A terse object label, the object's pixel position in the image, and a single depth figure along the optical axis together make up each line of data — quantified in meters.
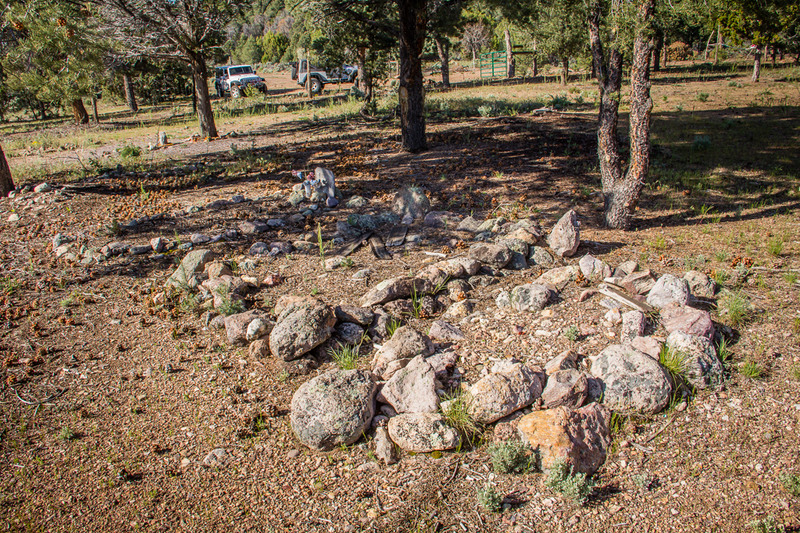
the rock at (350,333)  4.39
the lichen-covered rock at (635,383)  3.50
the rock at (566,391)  3.55
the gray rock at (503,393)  3.45
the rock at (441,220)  6.71
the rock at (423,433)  3.34
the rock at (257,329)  4.44
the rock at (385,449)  3.30
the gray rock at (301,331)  4.15
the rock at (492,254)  5.34
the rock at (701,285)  4.46
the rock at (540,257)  5.50
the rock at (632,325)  4.02
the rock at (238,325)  4.50
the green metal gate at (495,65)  36.42
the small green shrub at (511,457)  3.09
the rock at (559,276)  5.00
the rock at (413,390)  3.60
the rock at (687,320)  3.85
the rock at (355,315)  4.47
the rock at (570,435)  3.13
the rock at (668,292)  4.25
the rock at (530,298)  4.62
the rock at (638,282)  4.61
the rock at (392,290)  4.81
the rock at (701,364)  3.61
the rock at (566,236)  5.49
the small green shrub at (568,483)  2.90
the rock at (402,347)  4.04
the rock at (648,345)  3.79
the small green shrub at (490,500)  2.88
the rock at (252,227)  6.82
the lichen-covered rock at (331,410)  3.40
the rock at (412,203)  6.99
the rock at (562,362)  3.76
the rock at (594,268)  4.92
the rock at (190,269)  5.41
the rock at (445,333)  4.36
